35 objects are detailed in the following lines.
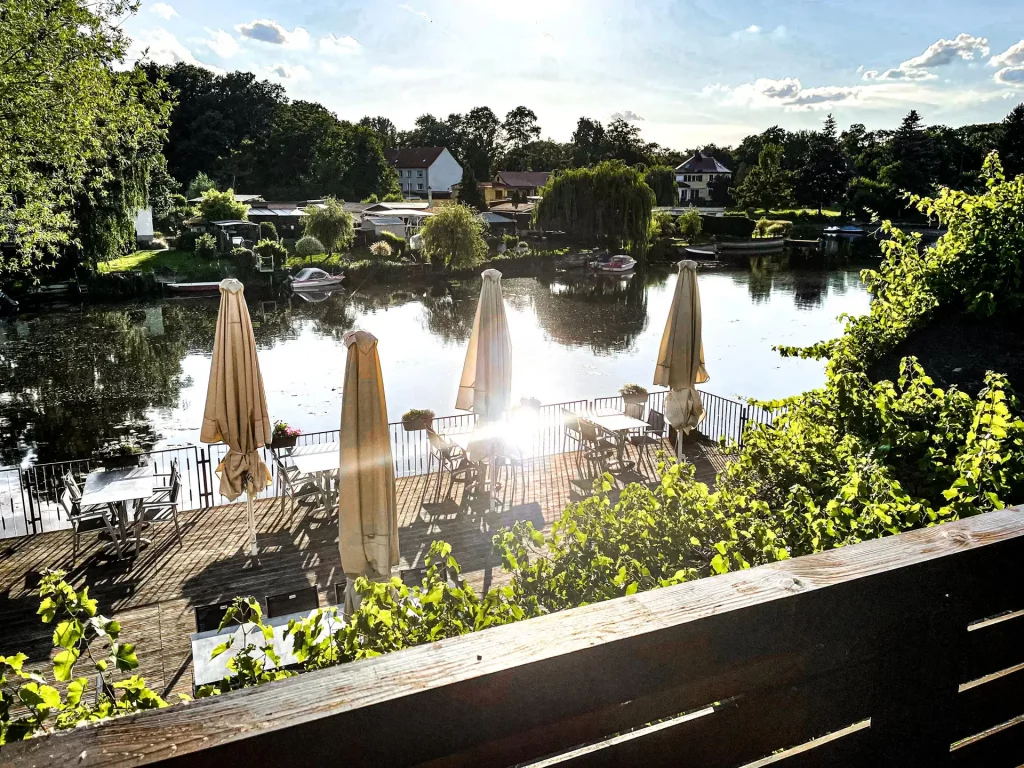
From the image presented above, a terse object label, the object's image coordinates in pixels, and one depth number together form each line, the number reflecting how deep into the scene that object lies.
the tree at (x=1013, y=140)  61.72
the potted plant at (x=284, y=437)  12.21
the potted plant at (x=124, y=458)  11.32
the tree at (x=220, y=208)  51.44
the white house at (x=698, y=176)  105.31
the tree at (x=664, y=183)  81.78
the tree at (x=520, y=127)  121.19
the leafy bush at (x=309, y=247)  50.03
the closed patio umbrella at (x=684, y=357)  10.55
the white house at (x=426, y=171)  97.38
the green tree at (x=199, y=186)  63.62
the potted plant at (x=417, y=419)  13.82
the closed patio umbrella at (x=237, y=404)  8.49
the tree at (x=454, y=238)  46.28
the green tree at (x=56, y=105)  14.12
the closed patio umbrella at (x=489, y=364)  10.35
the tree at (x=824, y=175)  84.31
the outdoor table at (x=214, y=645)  5.99
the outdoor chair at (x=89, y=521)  9.27
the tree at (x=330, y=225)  50.41
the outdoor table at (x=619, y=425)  12.65
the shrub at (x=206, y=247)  47.69
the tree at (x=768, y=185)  83.88
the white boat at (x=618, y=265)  53.38
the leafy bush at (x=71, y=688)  1.82
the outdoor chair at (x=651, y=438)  13.65
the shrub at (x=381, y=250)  50.56
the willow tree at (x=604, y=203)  53.91
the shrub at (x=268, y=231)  53.94
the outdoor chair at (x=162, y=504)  9.80
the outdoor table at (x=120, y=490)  9.16
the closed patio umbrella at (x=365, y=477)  6.19
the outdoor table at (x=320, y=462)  10.55
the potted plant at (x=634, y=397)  14.54
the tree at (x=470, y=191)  75.31
